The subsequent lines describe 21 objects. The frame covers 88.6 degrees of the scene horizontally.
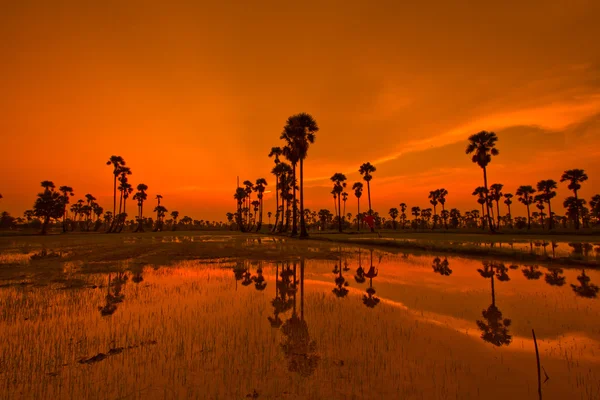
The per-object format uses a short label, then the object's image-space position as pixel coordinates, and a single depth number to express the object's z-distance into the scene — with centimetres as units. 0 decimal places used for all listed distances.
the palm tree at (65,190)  10382
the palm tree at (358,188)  11312
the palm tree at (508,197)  13650
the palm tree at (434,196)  13200
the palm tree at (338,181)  10325
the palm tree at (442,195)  13000
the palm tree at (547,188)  9531
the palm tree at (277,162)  8569
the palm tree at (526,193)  11246
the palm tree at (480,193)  11543
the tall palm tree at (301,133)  5656
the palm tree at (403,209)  16485
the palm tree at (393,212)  16892
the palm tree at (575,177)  8256
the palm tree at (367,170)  9300
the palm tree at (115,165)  8988
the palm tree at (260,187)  11050
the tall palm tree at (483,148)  6394
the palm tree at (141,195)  12159
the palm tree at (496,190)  11044
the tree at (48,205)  8538
